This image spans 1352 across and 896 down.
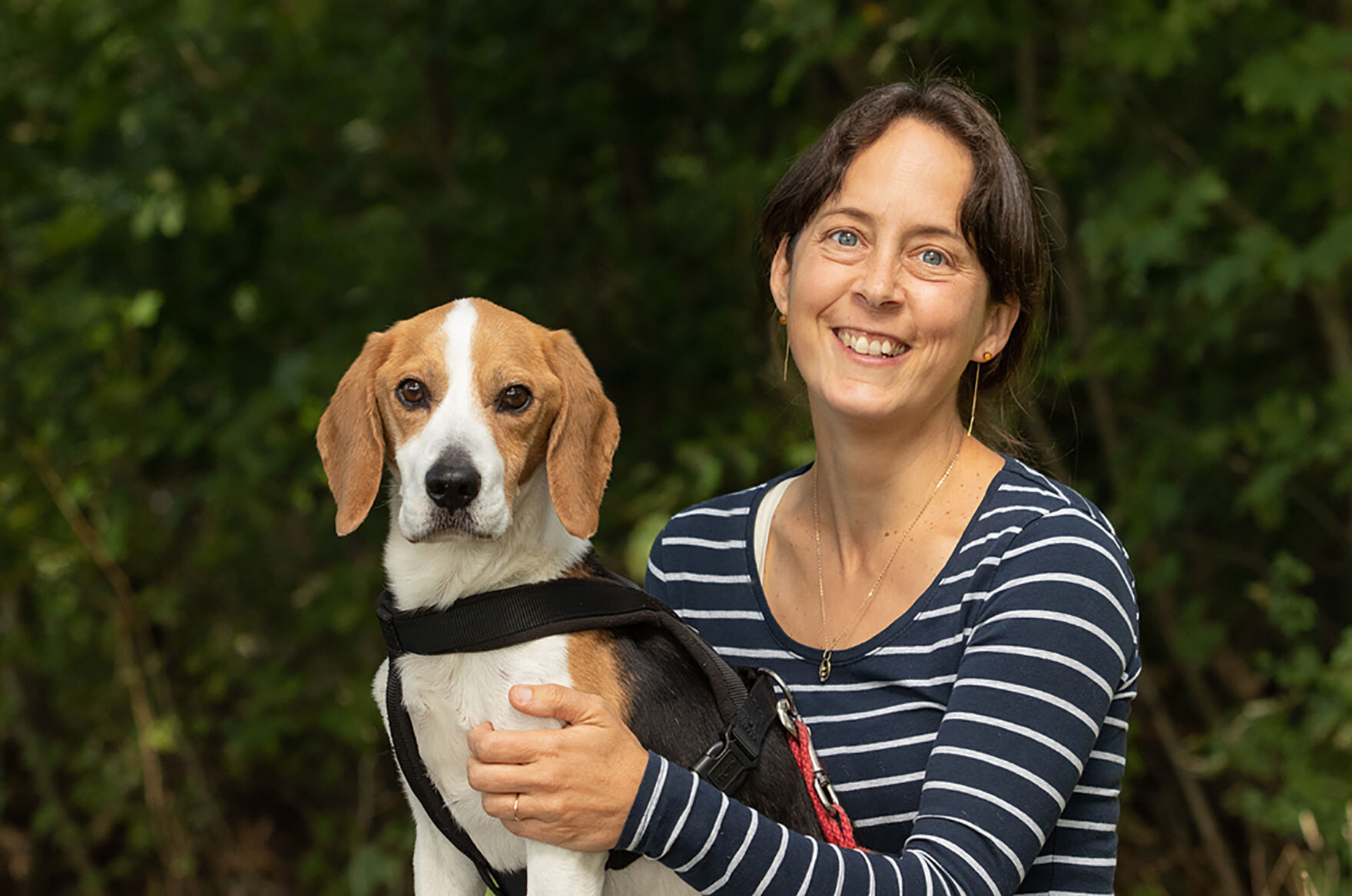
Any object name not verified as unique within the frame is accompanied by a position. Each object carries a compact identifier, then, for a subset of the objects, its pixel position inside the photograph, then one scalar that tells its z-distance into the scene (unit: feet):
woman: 5.73
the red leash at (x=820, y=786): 6.70
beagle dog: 6.51
